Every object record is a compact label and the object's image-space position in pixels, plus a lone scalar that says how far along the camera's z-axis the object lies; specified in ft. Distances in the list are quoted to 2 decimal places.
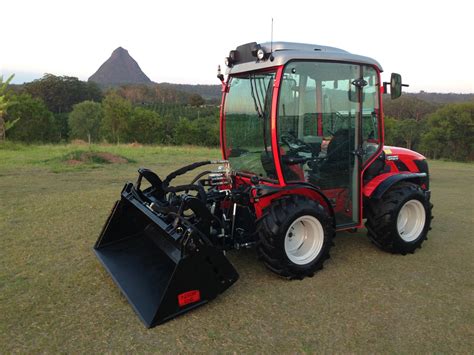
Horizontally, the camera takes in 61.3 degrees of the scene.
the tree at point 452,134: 147.64
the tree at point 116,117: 212.68
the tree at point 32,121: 163.91
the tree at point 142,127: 215.51
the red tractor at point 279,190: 11.87
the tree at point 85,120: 216.54
